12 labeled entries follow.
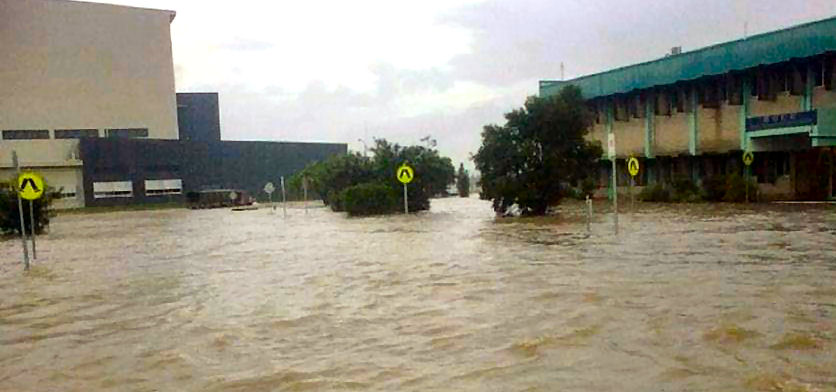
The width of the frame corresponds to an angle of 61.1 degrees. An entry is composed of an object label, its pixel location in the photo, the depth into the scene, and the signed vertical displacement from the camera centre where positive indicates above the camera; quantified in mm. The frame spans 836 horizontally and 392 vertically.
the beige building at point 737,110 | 30734 +2515
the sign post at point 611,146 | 15061 +392
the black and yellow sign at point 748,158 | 32562 +25
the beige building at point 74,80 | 74000 +11561
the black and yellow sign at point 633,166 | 20789 -83
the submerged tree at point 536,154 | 27703 +522
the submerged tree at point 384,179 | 36250 -333
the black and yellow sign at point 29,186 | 15312 +44
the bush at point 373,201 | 36125 -1367
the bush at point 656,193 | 36625 -1619
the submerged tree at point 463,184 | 70562 -1358
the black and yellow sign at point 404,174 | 25475 -45
